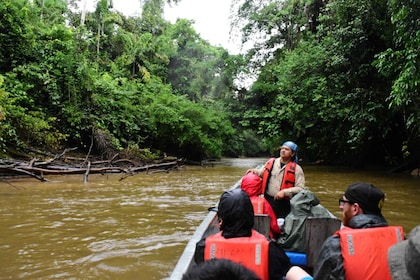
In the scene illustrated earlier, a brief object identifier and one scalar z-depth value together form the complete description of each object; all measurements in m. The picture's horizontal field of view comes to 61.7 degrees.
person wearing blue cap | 4.81
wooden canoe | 3.58
